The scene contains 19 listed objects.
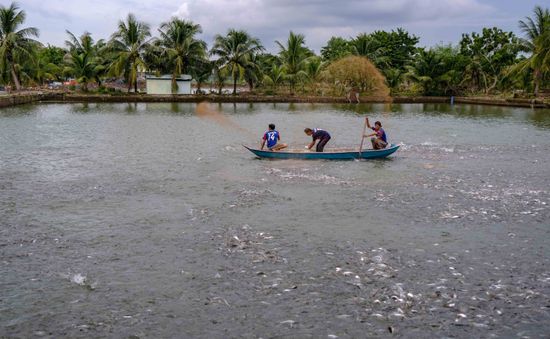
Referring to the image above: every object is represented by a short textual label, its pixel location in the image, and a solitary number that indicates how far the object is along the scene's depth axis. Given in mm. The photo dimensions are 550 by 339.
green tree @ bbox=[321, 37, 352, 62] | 70875
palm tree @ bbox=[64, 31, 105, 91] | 60156
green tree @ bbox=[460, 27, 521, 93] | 64750
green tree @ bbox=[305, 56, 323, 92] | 64750
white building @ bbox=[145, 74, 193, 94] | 61344
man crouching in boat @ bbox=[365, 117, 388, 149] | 21250
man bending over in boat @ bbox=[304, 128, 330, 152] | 20755
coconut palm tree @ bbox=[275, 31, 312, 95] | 64438
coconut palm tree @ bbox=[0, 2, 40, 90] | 52219
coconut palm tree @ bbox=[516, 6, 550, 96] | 52500
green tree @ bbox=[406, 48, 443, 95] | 65556
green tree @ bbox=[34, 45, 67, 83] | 68738
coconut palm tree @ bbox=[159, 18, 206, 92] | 58500
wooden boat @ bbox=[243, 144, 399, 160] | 19719
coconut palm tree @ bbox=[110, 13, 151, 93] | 57062
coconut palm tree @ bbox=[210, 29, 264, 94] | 59594
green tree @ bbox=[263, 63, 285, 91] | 65438
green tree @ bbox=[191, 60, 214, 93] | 61219
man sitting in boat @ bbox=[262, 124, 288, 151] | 20672
